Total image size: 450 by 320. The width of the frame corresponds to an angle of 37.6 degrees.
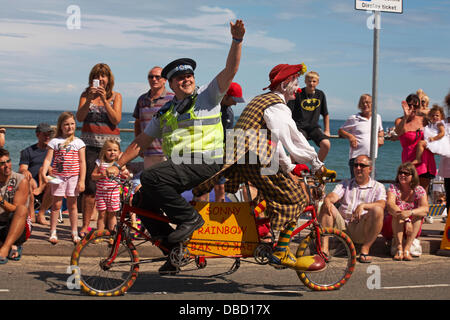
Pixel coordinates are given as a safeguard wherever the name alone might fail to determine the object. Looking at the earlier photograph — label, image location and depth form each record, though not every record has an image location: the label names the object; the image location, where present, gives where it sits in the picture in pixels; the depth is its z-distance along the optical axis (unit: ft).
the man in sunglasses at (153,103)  27.61
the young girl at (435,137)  31.09
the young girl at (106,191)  26.03
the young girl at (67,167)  26.91
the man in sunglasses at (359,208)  25.30
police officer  18.72
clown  19.38
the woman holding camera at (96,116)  27.48
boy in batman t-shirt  31.60
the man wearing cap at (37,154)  32.17
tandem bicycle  19.39
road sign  26.68
